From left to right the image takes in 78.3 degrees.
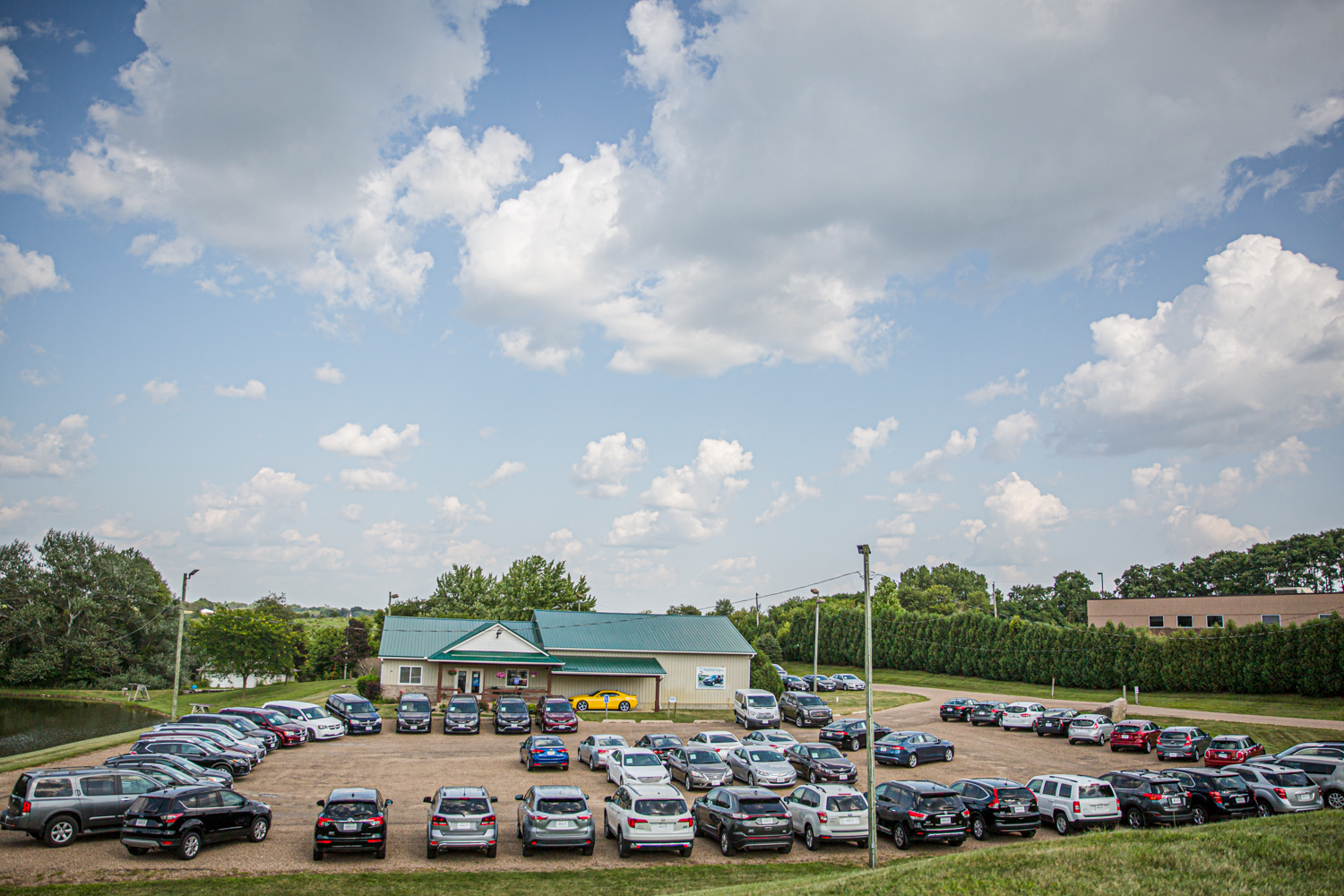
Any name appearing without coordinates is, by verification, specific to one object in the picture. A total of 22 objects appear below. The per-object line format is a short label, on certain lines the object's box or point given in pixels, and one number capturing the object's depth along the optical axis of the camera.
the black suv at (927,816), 20.19
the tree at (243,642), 62.66
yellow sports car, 50.62
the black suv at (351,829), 17.84
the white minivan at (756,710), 42.28
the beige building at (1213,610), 68.50
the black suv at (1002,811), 21.00
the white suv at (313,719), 37.56
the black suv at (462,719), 40.00
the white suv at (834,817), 20.11
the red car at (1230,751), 30.72
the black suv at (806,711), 44.31
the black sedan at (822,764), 28.42
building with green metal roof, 51.50
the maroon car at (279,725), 35.56
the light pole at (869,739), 17.61
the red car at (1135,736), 35.94
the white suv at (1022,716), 43.34
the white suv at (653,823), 18.89
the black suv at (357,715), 39.09
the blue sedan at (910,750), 32.91
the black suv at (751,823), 19.28
